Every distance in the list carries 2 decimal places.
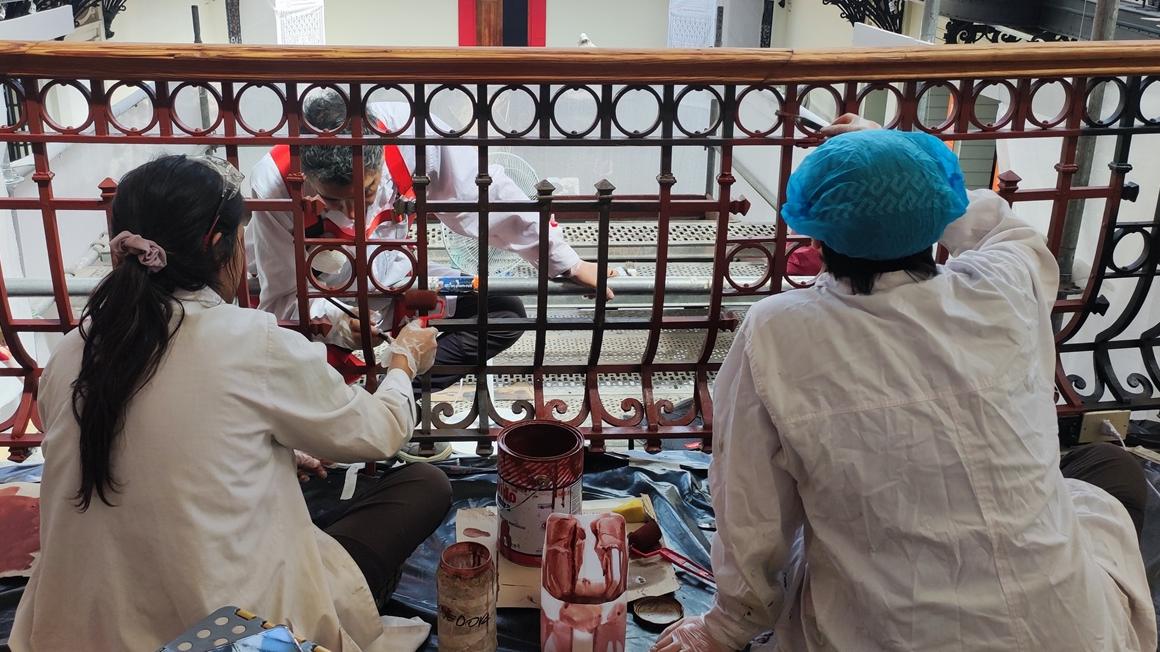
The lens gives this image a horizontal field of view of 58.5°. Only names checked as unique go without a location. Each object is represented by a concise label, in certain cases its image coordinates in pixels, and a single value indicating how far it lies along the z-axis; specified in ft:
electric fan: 9.49
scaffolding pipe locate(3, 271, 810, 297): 7.20
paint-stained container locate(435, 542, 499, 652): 5.33
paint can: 5.98
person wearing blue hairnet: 4.29
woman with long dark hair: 4.39
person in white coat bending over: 7.06
